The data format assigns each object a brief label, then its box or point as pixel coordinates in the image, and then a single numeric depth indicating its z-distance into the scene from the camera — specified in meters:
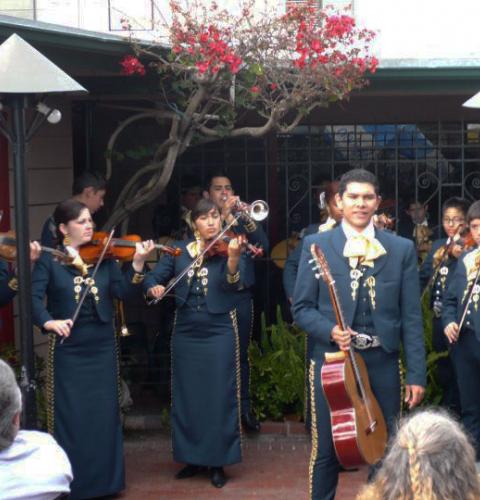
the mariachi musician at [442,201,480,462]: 6.75
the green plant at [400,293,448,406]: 7.90
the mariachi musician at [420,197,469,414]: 7.44
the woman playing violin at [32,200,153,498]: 6.54
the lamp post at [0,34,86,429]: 5.44
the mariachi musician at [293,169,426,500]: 5.62
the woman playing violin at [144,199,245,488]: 6.97
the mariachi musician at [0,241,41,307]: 6.28
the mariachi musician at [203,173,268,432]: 7.67
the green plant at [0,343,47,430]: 7.44
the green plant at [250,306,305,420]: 8.14
